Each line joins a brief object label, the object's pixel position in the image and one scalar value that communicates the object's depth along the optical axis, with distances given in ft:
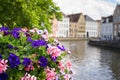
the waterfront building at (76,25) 205.67
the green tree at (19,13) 23.44
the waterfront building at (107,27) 156.34
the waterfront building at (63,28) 197.26
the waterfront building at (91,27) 214.76
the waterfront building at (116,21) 147.63
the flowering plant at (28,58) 6.35
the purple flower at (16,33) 7.25
